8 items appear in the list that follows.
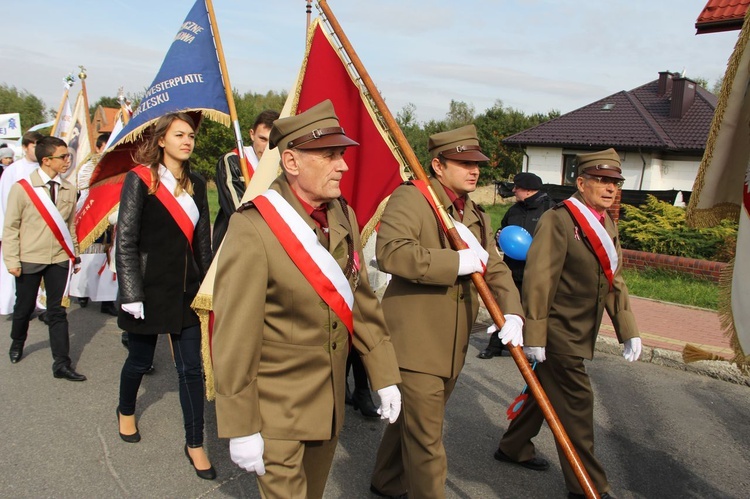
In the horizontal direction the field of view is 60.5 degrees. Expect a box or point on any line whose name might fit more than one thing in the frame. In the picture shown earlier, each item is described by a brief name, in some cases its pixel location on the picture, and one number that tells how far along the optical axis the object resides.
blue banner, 4.76
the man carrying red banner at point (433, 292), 3.09
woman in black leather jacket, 3.70
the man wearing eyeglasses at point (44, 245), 5.47
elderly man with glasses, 3.63
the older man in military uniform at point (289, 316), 2.23
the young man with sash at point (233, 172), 4.94
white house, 20.45
